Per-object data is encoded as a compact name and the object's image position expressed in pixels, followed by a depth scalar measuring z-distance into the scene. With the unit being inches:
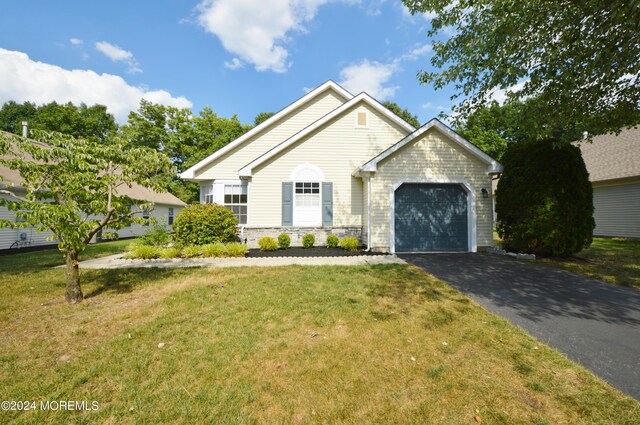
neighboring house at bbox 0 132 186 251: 505.7
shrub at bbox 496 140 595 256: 353.7
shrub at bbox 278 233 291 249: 453.1
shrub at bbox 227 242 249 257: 398.6
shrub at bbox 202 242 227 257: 397.1
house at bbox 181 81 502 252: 425.4
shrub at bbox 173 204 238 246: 420.5
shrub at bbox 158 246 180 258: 382.3
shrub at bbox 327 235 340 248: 461.1
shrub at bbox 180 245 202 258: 385.7
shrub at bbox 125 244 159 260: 382.9
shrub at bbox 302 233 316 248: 457.4
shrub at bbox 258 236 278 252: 445.7
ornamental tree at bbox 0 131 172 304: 183.8
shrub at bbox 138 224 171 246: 431.2
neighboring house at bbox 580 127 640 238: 599.5
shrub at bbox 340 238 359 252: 434.6
